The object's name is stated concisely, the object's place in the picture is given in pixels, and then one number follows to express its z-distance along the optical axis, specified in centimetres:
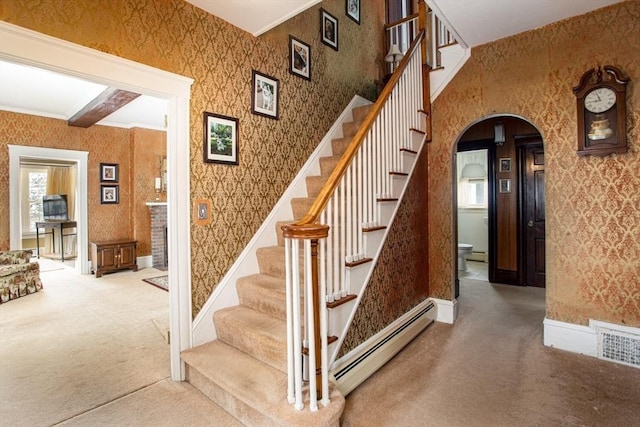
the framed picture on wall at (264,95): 281
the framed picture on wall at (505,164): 488
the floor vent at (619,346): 253
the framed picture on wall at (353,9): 414
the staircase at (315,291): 173
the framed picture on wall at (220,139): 246
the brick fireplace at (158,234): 614
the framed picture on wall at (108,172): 586
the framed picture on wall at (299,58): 321
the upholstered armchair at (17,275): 420
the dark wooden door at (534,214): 470
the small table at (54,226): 718
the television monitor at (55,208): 752
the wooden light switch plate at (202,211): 239
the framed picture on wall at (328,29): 368
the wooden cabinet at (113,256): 550
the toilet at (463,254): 563
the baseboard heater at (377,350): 221
